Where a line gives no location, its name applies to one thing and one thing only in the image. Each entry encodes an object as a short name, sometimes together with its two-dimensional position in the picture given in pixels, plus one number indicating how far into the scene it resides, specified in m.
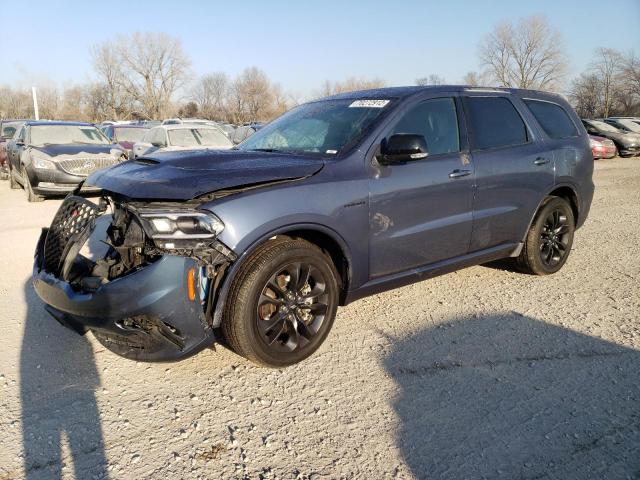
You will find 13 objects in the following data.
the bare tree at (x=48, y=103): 69.03
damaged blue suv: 2.92
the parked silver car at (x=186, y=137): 11.86
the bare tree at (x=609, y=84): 54.81
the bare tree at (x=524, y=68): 61.50
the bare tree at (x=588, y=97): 56.59
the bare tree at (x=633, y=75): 53.94
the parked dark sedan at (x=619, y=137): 21.25
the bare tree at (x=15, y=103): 68.44
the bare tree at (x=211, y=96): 71.44
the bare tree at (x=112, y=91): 69.06
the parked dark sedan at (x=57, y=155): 9.80
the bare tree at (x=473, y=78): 60.80
